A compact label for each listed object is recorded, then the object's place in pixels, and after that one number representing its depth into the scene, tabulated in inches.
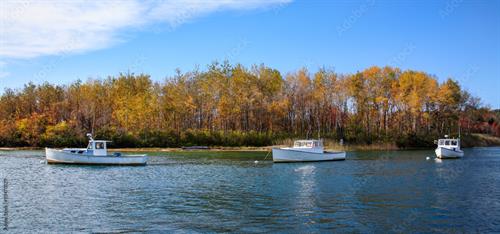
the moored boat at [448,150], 2974.9
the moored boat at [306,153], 2578.7
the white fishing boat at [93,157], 2407.7
